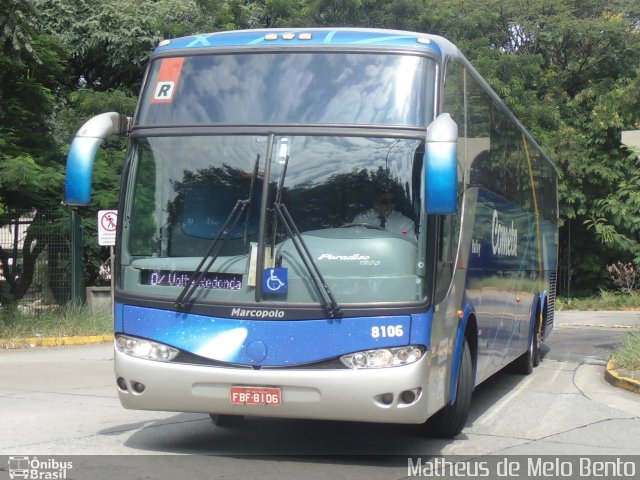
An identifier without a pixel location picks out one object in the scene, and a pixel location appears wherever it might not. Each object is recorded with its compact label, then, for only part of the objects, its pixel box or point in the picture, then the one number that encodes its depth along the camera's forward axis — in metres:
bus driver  6.79
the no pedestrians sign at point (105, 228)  17.48
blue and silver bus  6.57
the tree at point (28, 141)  17.02
